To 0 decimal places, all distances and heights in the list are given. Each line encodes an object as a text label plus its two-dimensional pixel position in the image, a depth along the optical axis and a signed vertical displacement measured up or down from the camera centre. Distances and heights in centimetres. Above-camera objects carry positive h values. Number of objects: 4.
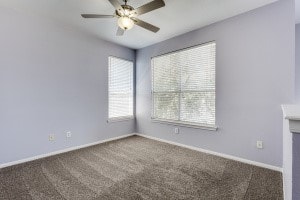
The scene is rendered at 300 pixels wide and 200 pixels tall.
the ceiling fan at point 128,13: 191 +116
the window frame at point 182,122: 313 -53
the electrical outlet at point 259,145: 254 -75
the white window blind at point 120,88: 412 +31
